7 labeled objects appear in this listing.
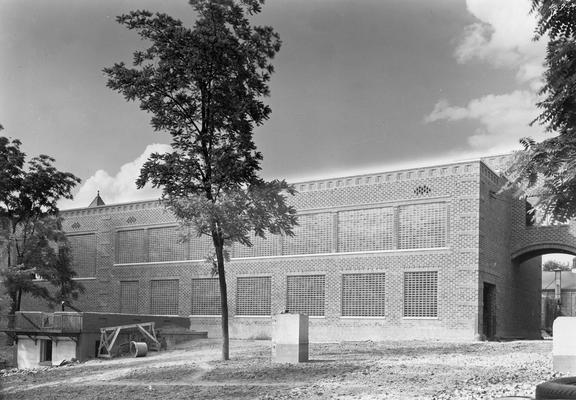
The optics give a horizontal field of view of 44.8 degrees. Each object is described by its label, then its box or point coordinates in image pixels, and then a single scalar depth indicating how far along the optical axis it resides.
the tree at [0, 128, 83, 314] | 37.56
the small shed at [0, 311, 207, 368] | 34.12
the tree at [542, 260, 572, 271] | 98.81
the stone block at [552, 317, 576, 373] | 16.07
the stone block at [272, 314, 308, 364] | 20.81
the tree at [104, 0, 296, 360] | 21.86
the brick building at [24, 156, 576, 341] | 33.50
